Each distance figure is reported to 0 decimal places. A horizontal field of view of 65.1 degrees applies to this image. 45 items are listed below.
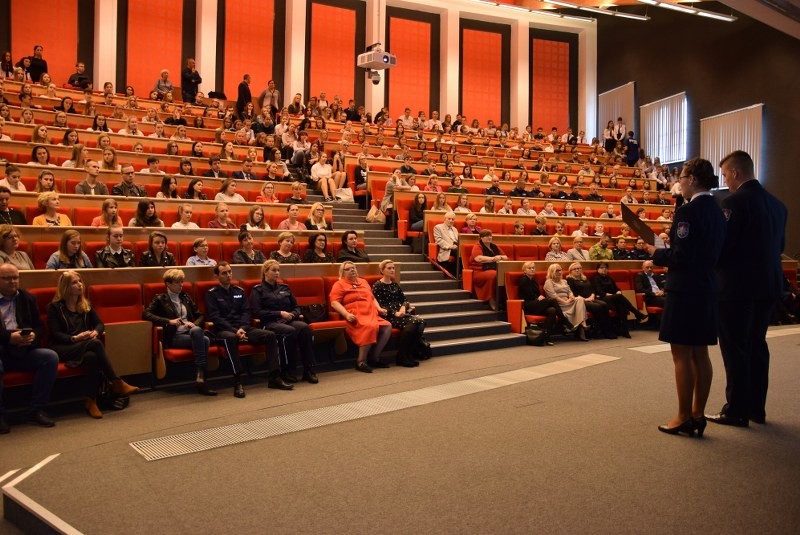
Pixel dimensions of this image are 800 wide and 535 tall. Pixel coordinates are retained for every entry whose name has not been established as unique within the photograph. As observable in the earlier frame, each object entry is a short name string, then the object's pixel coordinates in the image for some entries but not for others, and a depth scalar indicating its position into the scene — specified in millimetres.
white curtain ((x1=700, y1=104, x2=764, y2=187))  13422
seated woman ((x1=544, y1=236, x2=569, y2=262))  7527
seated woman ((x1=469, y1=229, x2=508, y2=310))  6953
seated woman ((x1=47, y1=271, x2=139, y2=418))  3779
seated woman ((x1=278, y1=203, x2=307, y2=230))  6500
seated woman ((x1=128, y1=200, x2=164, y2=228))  5570
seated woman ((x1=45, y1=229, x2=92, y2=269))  4480
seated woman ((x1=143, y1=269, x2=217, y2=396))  4305
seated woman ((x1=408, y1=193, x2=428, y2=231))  8070
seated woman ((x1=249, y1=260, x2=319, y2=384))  4652
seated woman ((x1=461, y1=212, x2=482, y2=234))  7652
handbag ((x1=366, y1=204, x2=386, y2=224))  8438
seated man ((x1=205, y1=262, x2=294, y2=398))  4438
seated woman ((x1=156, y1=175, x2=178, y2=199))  6637
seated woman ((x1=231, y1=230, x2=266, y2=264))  5488
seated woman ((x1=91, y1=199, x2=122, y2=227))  5281
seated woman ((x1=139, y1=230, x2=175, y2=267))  4922
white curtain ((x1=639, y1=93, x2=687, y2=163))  15312
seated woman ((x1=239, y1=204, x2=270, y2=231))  6473
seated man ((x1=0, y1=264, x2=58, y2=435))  3564
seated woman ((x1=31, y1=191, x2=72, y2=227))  5180
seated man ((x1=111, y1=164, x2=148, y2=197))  6496
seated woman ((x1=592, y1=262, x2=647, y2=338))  7074
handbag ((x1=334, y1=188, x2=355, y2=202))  9094
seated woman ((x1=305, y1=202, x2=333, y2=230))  6863
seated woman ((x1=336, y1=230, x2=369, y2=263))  6172
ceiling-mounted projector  10969
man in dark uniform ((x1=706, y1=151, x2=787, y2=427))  3094
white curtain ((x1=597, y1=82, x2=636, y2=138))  16656
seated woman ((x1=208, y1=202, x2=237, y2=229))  6129
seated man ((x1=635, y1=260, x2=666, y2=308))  7621
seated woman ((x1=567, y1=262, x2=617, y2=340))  6859
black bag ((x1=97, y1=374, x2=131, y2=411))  3869
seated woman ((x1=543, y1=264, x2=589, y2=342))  6676
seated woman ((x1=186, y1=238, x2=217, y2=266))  5184
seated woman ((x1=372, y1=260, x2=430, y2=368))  5309
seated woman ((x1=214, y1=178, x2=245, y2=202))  6955
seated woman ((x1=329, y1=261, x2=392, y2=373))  5094
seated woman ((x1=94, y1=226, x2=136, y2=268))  4750
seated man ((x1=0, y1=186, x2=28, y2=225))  5004
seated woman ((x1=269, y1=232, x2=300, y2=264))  5633
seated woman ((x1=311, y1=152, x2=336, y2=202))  9141
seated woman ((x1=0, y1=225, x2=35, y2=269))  4246
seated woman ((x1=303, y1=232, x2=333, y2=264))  6017
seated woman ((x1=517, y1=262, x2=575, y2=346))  6496
